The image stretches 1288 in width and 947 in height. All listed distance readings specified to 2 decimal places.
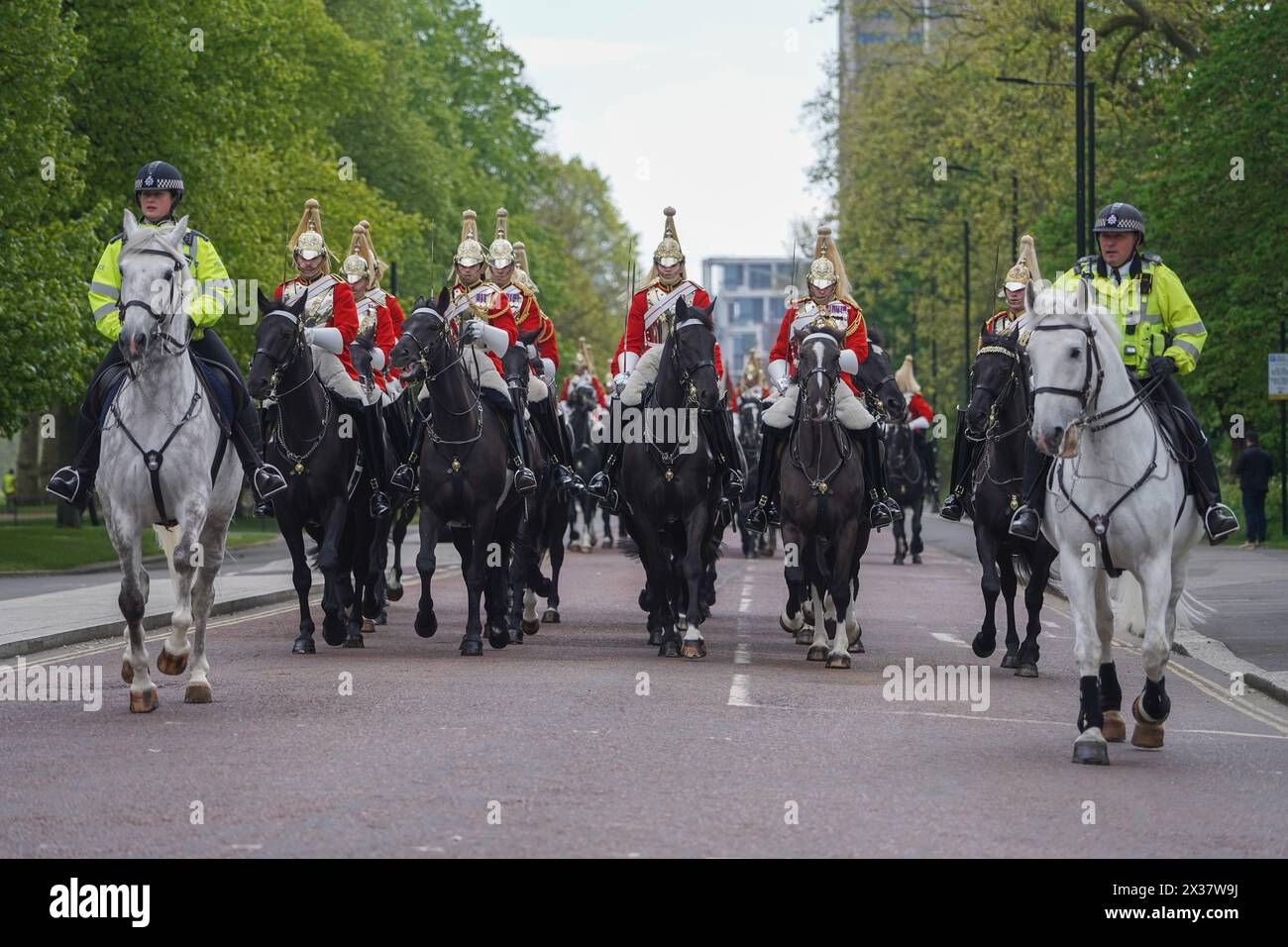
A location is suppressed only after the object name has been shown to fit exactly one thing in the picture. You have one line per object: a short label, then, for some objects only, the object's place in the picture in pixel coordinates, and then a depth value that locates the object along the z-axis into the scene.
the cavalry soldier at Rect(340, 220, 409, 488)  19.73
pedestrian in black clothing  38.78
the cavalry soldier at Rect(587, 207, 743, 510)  18.14
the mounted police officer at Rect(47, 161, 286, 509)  13.88
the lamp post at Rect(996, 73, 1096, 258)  37.09
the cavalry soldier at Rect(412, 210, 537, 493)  18.27
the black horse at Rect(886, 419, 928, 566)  34.72
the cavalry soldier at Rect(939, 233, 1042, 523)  17.95
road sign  35.09
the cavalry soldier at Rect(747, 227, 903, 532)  17.83
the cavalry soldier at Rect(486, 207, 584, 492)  20.23
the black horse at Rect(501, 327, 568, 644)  19.38
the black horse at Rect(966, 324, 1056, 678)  16.69
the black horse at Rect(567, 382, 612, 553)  33.97
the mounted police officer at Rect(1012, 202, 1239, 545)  12.95
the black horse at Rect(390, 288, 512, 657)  17.75
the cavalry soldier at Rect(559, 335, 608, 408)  35.03
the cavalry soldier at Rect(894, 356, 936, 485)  34.22
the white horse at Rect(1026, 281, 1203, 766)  11.87
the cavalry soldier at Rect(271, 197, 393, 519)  18.31
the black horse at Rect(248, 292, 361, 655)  17.67
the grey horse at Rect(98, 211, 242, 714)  13.32
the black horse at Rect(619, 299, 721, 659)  17.31
